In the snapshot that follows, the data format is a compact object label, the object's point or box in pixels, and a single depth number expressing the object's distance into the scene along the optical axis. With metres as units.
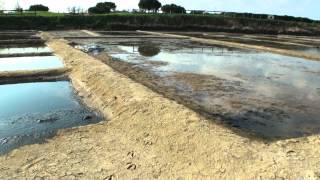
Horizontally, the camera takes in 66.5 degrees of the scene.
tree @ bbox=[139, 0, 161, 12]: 37.71
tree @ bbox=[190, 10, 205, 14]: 37.97
